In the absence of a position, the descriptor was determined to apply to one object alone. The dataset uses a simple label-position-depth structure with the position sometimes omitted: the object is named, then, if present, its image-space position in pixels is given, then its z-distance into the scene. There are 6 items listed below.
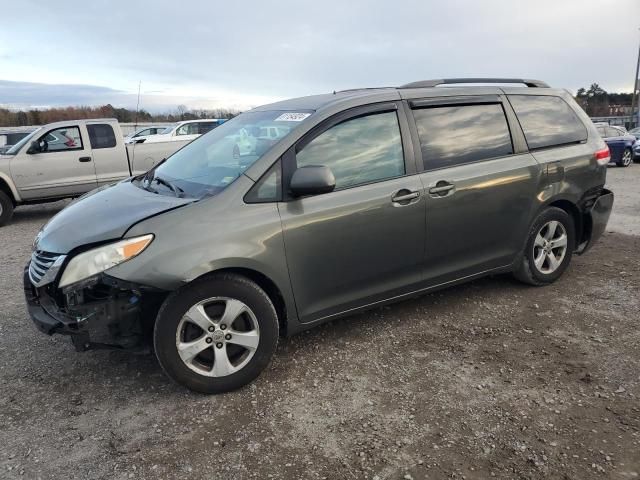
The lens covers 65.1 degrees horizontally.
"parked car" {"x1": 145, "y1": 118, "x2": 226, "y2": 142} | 17.78
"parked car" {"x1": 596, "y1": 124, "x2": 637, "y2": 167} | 17.53
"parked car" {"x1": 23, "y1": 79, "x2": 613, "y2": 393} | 2.88
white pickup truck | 9.14
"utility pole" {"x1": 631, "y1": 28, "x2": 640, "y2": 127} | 36.12
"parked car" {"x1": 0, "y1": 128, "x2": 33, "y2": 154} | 17.17
